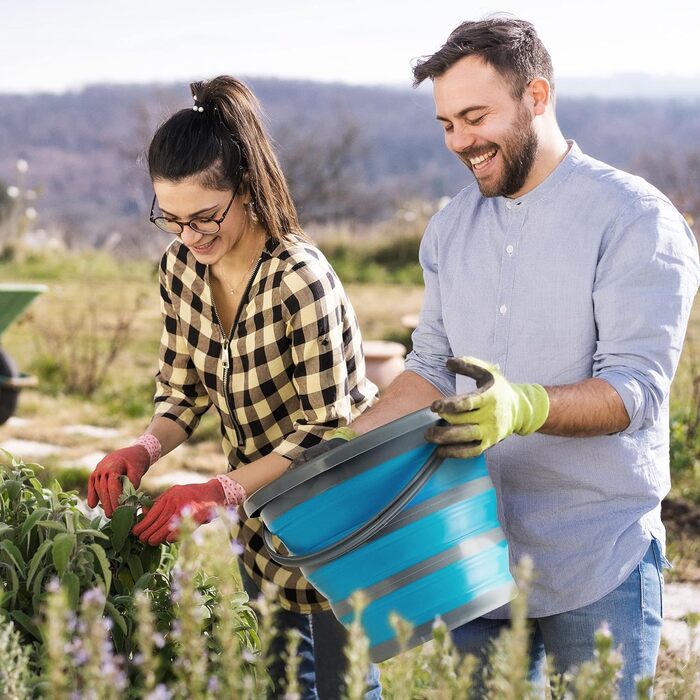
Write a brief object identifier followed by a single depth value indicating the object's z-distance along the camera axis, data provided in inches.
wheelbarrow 175.2
